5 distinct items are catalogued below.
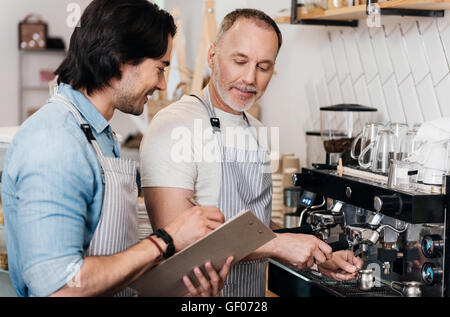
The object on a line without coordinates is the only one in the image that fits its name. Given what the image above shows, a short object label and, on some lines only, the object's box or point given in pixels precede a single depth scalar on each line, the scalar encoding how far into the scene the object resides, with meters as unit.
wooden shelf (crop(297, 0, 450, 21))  2.10
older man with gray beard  1.67
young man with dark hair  1.15
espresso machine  1.67
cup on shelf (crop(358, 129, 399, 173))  2.05
